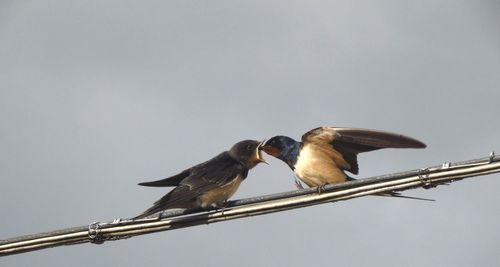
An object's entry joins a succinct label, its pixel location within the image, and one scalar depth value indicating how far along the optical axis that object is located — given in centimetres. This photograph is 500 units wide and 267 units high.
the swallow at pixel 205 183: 1419
